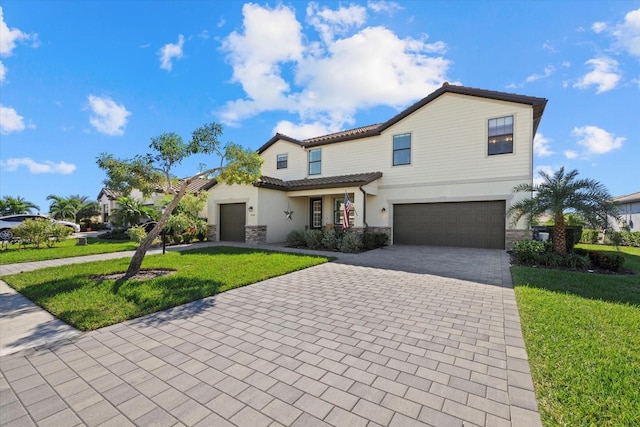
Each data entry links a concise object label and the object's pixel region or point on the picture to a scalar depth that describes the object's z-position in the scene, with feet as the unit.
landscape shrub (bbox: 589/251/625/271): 26.35
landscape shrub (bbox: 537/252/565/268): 28.02
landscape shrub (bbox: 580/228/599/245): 63.36
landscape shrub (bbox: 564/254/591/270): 27.22
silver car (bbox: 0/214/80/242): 51.86
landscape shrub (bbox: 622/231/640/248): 57.87
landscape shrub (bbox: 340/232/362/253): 38.83
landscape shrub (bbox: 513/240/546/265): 29.48
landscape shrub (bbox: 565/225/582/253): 38.73
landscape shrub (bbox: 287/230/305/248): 44.45
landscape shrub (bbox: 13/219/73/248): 39.55
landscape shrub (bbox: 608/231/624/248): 27.53
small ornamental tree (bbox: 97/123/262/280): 22.65
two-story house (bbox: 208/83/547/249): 40.34
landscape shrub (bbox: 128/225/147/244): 31.83
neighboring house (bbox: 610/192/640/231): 78.07
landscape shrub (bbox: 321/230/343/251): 40.40
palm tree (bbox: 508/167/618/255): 27.27
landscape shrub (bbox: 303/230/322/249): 42.45
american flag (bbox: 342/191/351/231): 40.75
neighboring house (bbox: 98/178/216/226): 53.20
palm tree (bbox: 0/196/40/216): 77.20
